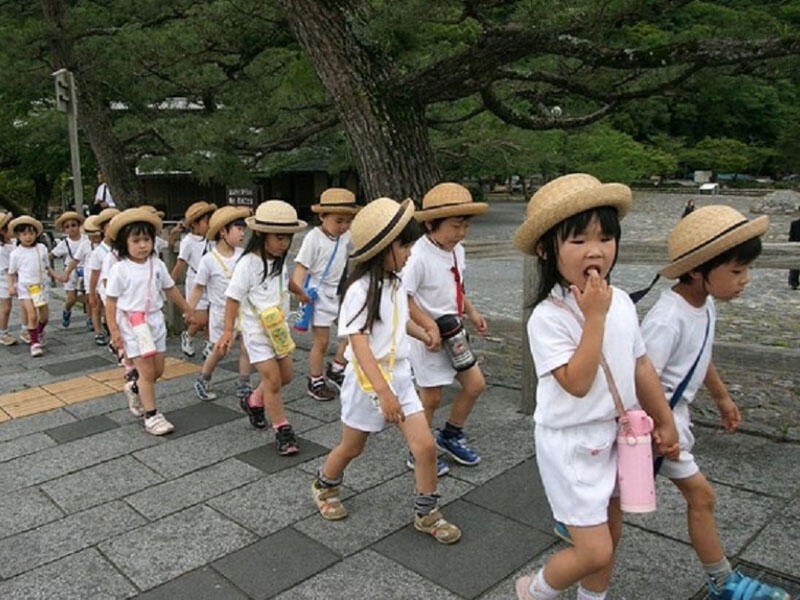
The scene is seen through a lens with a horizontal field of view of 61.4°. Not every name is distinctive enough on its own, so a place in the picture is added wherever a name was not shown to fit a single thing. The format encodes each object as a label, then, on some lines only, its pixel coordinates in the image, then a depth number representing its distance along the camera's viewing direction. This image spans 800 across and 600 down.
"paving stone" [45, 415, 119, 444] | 4.61
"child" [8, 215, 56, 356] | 7.36
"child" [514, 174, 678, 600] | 2.03
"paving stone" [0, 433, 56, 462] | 4.34
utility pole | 7.97
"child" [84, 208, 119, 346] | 6.48
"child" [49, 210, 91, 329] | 8.13
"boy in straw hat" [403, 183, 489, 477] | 3.57
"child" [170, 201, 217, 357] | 6.33
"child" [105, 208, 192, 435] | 4.55
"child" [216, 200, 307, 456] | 4.07
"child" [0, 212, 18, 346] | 7.80
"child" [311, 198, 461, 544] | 2.91
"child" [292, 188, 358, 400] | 5.19
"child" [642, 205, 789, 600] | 2.29
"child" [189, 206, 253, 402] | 5.16
